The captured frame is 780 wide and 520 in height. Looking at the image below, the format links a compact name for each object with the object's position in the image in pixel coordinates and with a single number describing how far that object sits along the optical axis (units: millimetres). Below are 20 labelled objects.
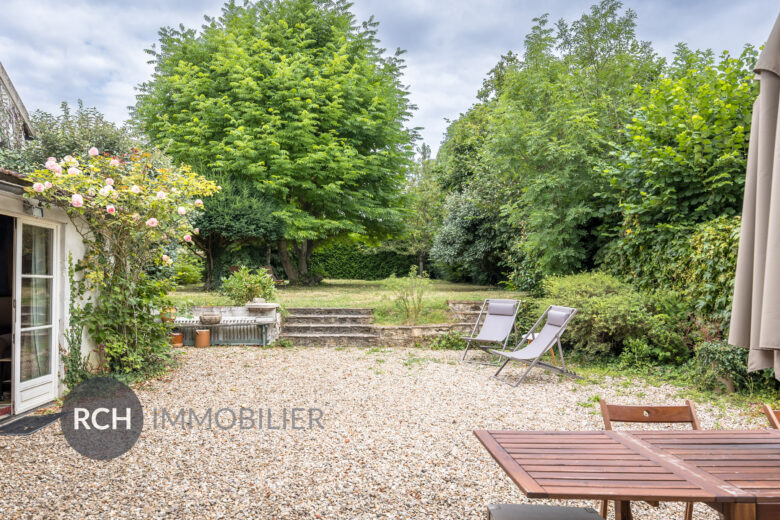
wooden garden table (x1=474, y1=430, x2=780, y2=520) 1477
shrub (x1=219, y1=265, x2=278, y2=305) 9250
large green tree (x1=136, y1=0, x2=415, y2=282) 13594
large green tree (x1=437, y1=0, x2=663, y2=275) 8492
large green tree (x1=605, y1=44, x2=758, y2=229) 6391
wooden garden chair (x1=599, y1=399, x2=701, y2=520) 2342
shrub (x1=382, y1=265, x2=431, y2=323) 9336
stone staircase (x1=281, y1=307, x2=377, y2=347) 8812
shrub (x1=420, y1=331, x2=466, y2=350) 8758
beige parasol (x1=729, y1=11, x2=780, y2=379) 1801
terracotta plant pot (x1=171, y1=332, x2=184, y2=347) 8289
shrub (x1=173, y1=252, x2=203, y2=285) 13870
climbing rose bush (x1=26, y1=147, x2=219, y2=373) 5218
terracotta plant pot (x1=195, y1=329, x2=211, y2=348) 8453
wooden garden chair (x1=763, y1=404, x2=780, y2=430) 2189
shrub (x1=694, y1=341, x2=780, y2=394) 5113
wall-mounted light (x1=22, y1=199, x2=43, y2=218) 4461
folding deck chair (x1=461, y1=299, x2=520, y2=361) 7523
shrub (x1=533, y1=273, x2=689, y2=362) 6535
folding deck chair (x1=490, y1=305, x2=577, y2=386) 6191
